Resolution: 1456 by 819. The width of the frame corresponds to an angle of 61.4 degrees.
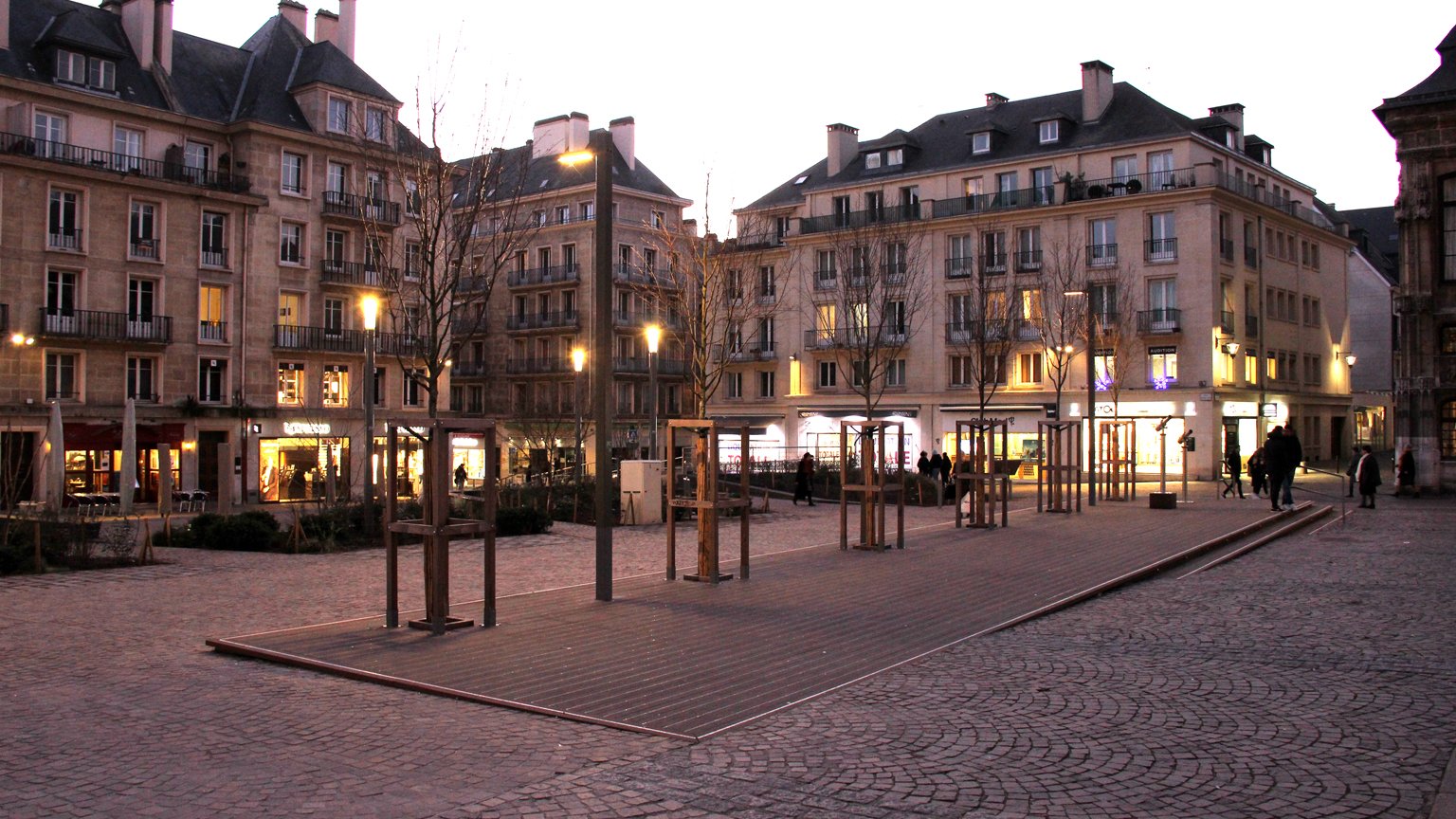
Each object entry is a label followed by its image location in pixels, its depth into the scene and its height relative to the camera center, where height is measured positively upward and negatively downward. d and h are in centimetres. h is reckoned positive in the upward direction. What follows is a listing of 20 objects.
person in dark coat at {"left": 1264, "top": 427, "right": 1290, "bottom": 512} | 2630 -41
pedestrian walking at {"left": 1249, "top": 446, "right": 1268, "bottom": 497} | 3269 -77
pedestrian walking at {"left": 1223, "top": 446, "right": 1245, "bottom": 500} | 3111 -56
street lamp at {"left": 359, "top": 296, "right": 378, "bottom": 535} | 1981 +79
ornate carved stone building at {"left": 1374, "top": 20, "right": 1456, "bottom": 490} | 3462 +471
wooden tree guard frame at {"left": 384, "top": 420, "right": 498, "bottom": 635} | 1017 -68
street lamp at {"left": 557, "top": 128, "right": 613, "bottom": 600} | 1206 +106
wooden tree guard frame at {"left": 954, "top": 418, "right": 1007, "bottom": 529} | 2143 -57
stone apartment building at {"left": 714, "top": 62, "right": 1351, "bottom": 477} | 5134 +760
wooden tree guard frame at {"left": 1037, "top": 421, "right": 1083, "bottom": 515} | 2497 -51
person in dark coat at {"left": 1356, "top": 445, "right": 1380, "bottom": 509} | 2978 -80
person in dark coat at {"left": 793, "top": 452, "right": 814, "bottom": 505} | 3175 -80
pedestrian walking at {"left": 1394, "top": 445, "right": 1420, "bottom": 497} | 3397 -84
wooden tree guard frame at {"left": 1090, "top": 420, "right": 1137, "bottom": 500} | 3017 -48
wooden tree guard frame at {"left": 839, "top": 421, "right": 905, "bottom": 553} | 1714 -62
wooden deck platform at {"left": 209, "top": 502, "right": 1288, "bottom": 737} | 798 -156
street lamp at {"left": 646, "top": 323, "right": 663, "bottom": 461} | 2872 +255
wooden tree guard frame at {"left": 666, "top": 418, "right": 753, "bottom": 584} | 1344 -64
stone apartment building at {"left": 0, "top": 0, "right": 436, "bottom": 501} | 3834 +707
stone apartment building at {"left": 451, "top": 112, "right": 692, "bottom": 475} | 6712 +811
